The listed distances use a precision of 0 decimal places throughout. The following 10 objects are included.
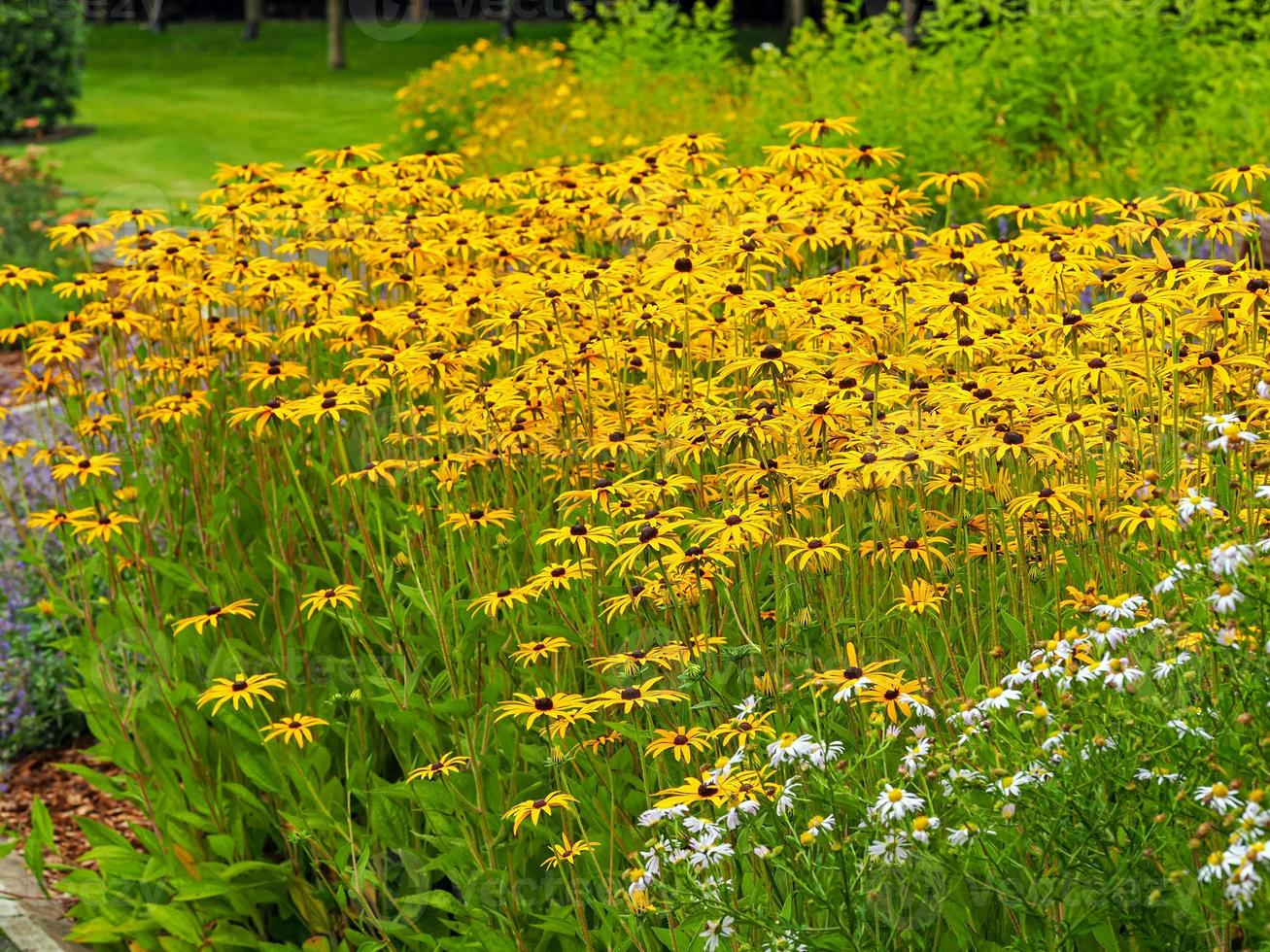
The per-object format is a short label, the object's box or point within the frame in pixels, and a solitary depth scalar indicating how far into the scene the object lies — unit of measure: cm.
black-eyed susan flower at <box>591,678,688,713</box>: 298
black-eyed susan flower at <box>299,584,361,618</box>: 362
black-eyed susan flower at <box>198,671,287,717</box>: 350
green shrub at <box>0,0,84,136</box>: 1938
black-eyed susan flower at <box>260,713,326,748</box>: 359
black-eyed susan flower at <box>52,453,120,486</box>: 419
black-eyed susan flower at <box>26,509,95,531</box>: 415
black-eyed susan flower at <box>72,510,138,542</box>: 402
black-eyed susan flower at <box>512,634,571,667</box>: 339
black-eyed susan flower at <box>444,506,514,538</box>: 367
